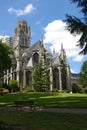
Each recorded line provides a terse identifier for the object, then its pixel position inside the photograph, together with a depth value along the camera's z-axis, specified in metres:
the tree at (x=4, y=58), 31.64
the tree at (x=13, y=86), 43.97
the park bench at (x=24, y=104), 12.20
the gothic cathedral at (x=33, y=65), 48.17
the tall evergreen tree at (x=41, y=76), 36.76
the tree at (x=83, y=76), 48.80
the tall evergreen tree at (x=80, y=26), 9.04
